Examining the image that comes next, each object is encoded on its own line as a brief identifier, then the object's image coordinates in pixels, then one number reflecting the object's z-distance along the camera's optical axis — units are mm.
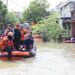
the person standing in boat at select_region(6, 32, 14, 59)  13519
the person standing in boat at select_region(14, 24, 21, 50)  14387
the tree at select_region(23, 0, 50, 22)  42754
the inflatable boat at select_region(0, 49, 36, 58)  13976
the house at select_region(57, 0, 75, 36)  31367
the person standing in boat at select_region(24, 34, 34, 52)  14179
